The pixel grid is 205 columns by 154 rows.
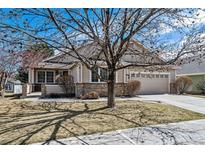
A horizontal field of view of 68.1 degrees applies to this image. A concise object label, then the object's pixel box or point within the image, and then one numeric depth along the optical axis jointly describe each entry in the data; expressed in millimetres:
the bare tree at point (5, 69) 10590
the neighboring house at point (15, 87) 20365
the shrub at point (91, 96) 10172
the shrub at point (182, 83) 13573
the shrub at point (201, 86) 15644
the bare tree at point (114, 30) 5691
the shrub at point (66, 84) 11889
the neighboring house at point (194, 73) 16699
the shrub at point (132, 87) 11713
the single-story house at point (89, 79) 11228
